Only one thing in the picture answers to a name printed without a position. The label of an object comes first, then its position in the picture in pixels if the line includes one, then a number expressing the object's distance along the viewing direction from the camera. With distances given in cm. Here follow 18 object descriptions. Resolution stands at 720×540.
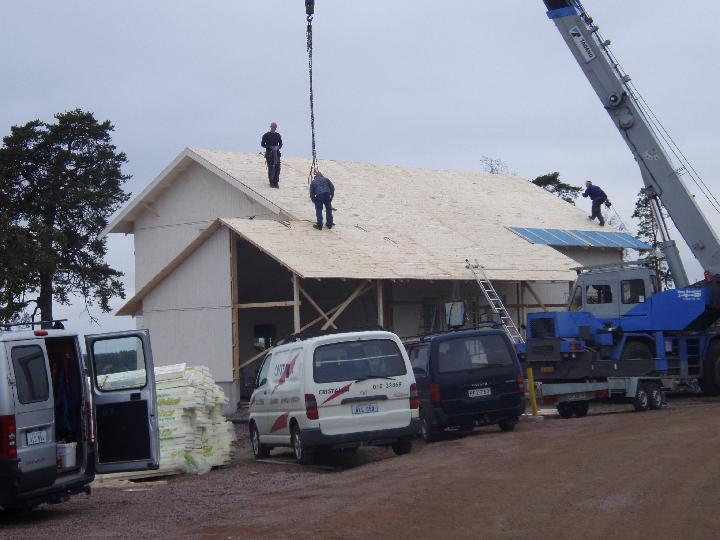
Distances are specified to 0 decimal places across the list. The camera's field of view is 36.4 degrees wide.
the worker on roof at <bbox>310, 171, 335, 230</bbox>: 2792
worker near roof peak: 3038
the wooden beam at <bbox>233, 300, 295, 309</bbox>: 2609
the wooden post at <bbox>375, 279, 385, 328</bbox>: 2717
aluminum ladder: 2831
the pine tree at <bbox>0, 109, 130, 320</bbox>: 4412
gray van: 1120
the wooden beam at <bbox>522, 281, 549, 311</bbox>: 3250
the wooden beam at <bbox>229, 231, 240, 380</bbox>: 2712
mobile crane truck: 2222
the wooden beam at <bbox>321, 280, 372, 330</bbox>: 2611
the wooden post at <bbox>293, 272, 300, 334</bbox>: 2559
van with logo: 1552
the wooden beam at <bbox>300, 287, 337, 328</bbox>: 2595
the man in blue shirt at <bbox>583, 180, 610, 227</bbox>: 3925
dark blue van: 1795
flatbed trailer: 2098
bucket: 1222
